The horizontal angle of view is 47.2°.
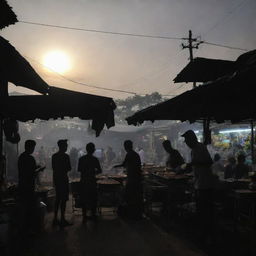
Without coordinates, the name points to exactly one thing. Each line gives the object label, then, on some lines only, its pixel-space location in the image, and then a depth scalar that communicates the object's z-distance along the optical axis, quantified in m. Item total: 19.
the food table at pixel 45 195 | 8.45
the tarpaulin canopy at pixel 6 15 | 5.41
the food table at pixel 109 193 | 9.12
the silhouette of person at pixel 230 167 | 11.38
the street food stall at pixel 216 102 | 4.74
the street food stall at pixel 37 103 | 6.84
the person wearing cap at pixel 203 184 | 6.16
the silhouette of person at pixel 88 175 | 8.29
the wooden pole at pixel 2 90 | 7.06
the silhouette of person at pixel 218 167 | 14.01
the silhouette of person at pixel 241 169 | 10.09
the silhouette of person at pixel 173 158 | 9.65
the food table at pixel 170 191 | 8.50
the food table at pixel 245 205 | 6.75
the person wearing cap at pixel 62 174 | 7.79
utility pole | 24.53
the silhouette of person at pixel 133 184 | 8.73
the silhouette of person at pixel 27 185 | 7.01
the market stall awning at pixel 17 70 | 5.77
